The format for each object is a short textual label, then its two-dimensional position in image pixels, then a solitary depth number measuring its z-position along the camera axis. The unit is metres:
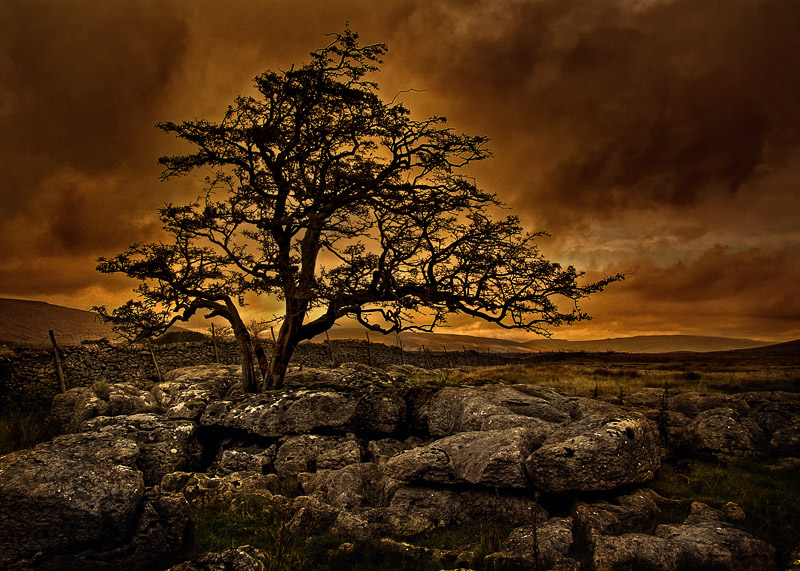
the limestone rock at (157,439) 12.20
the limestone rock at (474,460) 8.78
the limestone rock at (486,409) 11.85
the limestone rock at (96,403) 15.30
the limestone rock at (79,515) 5.89
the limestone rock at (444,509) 8.19
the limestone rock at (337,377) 17.61
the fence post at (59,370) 20.81
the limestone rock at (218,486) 9.26
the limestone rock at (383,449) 12.75
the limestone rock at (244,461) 12.59
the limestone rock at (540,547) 6.47
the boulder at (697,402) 14.38
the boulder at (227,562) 5.36
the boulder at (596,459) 8.41
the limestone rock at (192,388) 15.21
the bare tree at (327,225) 16.14
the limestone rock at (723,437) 11.33
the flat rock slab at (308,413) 13.91
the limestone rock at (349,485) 9.46
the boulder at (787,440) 11.42
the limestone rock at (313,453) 12.23
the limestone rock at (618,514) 7.59
